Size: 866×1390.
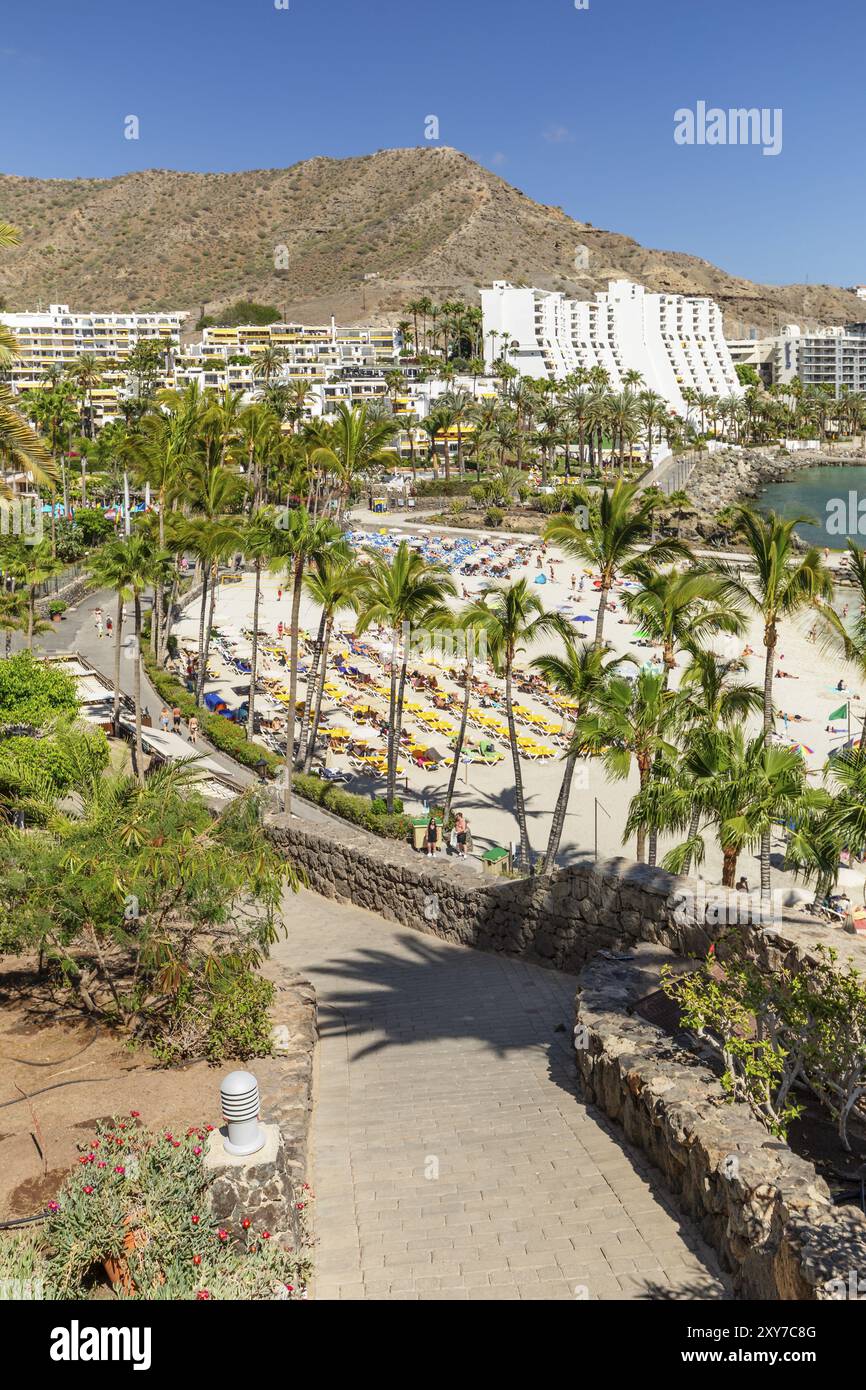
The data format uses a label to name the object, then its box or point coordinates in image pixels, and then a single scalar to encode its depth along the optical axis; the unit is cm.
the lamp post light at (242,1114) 684
